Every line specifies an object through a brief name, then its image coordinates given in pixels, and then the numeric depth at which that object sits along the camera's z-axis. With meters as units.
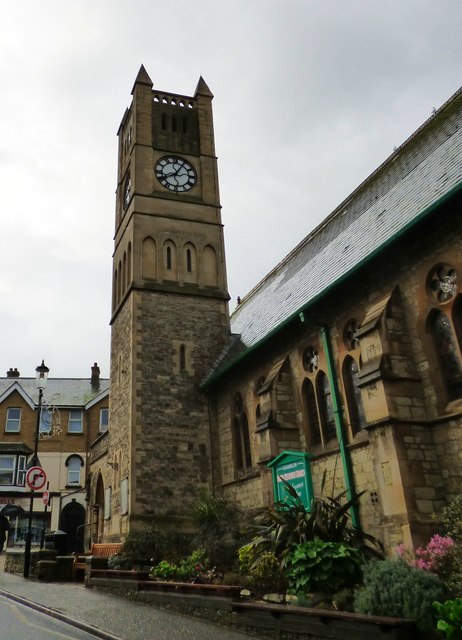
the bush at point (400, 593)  6.98
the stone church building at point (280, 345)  11.48
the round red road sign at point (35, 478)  16.31
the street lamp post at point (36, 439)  17.55
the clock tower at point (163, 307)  20.14
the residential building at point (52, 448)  34.50
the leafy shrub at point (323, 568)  9.18
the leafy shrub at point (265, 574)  10.49
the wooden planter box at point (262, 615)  6.79
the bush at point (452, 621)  6.04
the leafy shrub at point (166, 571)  13.16
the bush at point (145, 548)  16.38
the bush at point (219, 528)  13.36
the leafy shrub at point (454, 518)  9.20
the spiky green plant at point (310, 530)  10.64
